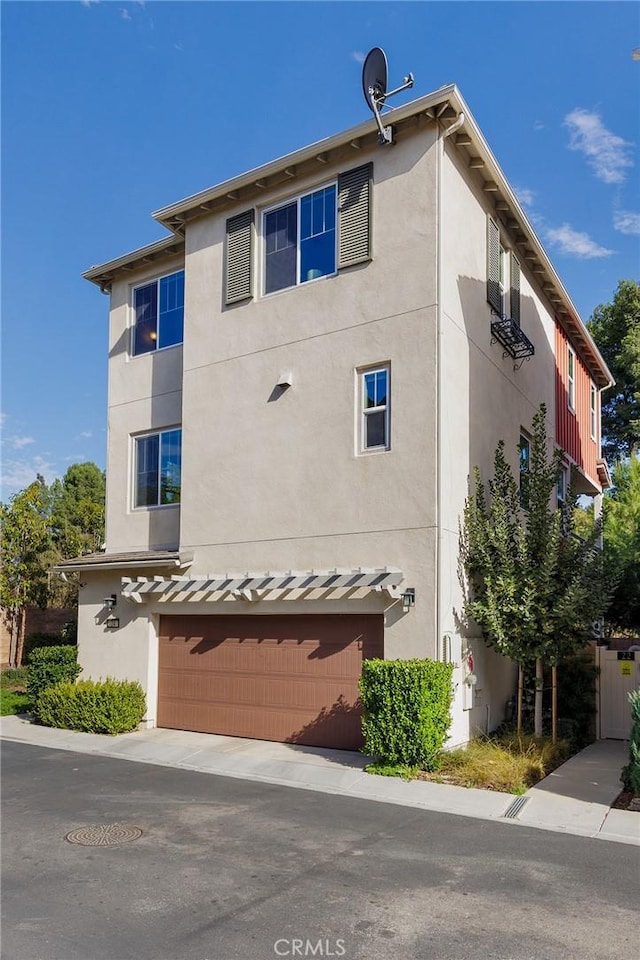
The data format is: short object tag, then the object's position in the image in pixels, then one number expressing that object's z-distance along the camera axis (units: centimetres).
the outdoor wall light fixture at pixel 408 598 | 1138
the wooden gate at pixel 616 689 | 1370
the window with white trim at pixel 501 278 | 1426
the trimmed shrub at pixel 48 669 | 1530
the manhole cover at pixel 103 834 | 766
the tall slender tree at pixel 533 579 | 1177
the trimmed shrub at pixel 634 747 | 901
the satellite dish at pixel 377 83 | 1204
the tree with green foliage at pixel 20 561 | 2302
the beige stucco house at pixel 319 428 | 1188
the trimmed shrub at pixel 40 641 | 2250
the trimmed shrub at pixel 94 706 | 1386
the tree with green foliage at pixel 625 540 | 1789
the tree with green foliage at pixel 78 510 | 2652
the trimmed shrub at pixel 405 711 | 1046
